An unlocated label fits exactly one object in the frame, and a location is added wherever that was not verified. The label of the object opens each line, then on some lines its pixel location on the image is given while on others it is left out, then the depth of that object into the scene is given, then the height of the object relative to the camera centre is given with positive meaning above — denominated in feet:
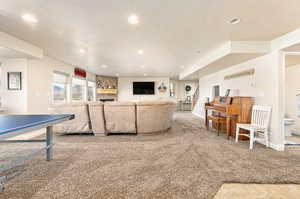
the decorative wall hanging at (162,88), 29.63 +2.17
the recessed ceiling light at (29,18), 7.57 +4.63
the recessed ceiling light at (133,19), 7.54 +4.54
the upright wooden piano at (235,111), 11.23 -1.13
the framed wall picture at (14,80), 13.20 +1.81
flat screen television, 29.60 +2.19
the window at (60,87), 16.99 +1.52
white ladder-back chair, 9.53 -1.96
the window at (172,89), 33.13 +2.18
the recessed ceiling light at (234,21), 7.64 +4.45
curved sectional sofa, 11.65 -1.62
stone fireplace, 27.71 +2.15
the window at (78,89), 21.11 +1.51
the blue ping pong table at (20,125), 3.86 -0.88
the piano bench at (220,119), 12.01 -1.95
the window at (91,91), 25.58 +1.37
